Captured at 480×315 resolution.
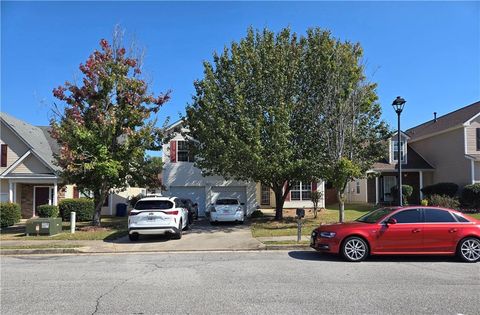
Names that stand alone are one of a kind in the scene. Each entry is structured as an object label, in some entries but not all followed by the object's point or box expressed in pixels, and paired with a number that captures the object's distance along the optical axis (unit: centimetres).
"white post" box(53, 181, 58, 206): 2562
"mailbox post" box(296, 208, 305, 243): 1482
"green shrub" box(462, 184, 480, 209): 2705
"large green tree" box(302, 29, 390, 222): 1869
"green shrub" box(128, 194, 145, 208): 3309
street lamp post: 1686
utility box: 1806
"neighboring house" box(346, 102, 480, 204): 2998
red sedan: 1139
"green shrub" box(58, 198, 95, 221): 2638
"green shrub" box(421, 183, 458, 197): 2908
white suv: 1581
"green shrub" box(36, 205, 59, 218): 2528
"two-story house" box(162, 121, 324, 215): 2800
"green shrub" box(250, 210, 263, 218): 2600
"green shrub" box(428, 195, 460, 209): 2430
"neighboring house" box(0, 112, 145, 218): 2662
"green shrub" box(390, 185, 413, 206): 2855
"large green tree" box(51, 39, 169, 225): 1897
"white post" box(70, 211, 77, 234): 1889
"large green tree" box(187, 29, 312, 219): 1880
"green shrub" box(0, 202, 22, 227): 2288
